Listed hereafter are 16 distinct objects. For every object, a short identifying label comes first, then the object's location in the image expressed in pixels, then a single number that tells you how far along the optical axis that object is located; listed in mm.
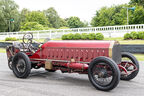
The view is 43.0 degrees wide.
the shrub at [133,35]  19203
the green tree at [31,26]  52809
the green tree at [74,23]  89062
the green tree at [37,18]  70688
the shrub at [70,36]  22734
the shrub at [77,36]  22109
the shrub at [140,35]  18667
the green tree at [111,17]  53294
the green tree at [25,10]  93550
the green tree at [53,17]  90788
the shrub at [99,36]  20562
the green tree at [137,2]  50000
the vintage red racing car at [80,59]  4688
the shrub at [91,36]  20933
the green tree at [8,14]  50562
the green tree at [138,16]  42450
